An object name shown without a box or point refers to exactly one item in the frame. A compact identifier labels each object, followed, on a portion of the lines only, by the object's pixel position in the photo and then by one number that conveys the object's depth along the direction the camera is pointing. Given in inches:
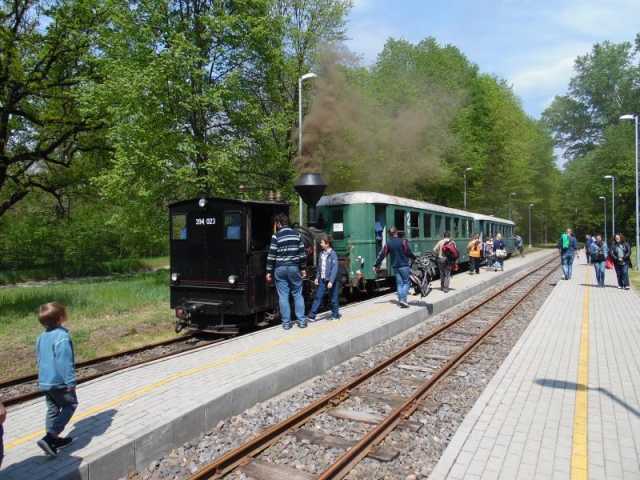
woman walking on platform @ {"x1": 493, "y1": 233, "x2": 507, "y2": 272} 900.6
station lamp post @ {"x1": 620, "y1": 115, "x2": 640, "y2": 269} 927.5
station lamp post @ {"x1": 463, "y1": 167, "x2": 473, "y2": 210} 1321.9
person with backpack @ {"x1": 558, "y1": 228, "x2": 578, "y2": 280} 698.2
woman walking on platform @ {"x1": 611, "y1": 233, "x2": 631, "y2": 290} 584.7
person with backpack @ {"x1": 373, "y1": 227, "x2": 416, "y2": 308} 428.5
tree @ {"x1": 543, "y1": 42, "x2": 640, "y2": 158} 2367.4
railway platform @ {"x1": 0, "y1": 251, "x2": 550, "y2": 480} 149.3
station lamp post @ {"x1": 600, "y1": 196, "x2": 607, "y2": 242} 2065.0
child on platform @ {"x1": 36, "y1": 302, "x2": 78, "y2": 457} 146.3
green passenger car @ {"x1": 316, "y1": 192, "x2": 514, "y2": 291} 502.0
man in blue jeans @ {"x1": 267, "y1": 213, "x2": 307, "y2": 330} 329.1
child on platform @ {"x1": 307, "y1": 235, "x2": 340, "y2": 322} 374.0
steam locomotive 344.5
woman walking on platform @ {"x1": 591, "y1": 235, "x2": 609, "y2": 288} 607.8
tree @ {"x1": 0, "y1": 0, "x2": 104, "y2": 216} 682.2
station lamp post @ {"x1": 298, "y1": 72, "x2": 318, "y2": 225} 652.8
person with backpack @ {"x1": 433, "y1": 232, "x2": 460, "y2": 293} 567.8
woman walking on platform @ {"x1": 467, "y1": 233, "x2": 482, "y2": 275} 770.2
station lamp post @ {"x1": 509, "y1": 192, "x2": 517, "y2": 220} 1817.4
